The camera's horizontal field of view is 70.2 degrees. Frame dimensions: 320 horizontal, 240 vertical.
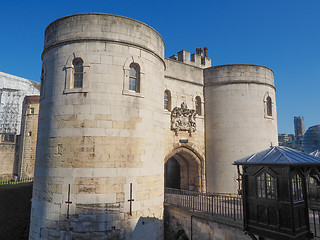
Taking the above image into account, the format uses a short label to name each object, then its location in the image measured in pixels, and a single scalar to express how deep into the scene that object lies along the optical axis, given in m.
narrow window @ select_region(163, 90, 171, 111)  15.64
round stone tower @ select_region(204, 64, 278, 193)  16.48
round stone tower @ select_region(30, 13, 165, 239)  9.56
